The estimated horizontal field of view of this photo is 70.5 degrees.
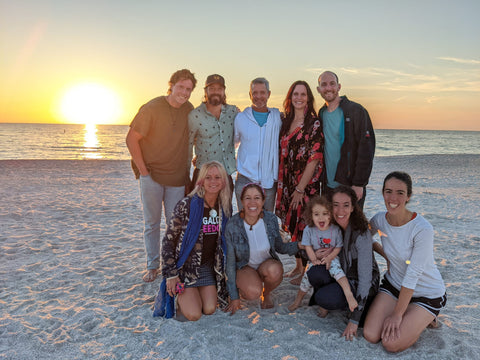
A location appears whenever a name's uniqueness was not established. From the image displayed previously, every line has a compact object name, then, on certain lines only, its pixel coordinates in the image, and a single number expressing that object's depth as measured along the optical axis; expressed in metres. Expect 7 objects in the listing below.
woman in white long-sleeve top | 2.97
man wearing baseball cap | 4.23
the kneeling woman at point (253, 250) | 3.62
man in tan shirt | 4.18
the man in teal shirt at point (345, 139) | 3.84
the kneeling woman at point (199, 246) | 3.56
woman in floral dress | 4.00
